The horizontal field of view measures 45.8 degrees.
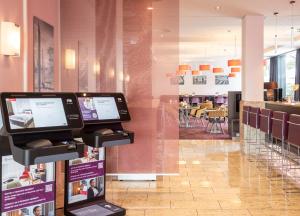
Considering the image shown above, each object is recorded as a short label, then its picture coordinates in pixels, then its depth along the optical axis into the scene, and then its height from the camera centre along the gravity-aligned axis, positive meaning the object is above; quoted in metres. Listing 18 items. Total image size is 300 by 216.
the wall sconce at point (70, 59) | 5.27 +0.58
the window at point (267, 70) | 20.30 +1.59
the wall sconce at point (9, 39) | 3.42 +0.58
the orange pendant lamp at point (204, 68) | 16.41 +1.38
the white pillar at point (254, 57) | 9.28 +1.06
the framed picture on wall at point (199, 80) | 21.38 +1.07
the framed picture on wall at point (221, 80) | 21.05 +1.05
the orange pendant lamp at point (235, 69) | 16.92 +1.36
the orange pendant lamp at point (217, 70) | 17.97 +1.40
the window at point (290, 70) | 17.00 +1.36
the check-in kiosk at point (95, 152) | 3.89 -0.65
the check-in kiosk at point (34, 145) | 2.88 -0.41
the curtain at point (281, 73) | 18.13 +1.29
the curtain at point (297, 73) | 15.83 +1.09
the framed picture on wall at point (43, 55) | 4.29 +0.54
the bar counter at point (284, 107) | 6.88 -0.21
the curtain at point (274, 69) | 18.97 +1.57
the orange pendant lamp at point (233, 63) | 13.29 +1.31
